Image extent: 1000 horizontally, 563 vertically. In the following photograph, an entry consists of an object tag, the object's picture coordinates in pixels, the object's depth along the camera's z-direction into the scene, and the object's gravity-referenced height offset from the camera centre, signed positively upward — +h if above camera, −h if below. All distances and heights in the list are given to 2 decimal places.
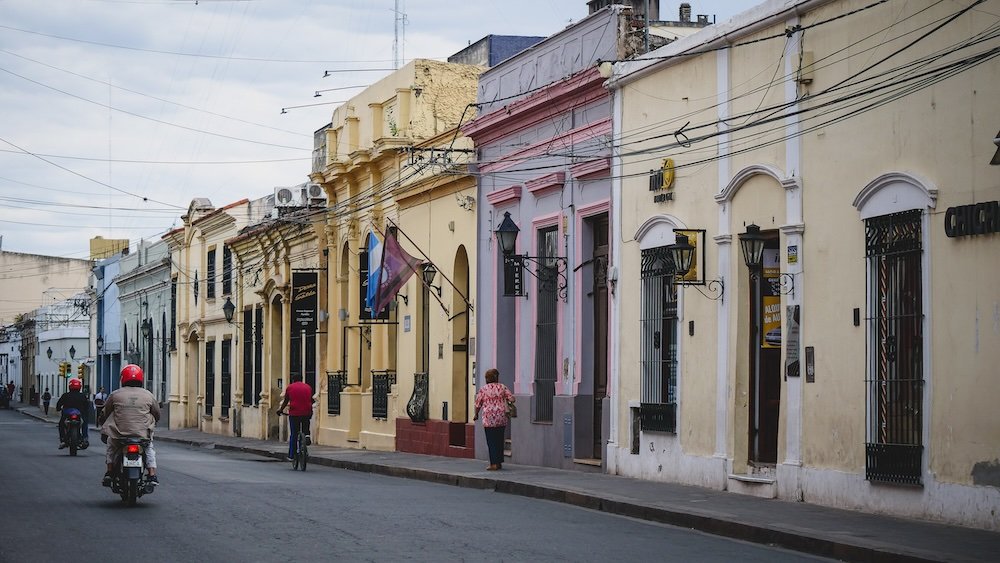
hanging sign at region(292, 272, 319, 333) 37.94 +1.34
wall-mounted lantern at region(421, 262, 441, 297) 29.75 +1.57
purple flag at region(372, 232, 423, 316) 28.98 +1.62
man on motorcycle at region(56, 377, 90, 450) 30.98 -1.10
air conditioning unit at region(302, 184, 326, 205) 37.19 +3.99
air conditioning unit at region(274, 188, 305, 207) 38.38 +4.03
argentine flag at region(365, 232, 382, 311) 31.03 +1.80
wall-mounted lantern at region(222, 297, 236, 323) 45.88 +1.30
